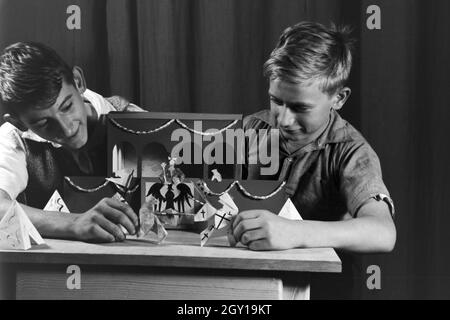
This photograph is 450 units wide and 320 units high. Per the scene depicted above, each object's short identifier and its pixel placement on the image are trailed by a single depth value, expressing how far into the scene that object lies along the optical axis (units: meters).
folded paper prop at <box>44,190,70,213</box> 1.32
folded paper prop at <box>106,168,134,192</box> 1.32
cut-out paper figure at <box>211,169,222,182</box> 1.31
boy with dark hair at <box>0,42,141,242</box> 1.39
